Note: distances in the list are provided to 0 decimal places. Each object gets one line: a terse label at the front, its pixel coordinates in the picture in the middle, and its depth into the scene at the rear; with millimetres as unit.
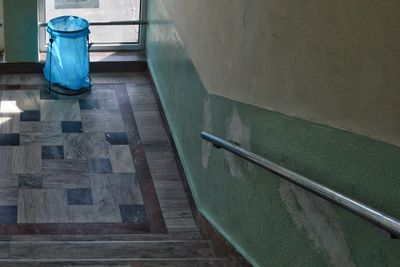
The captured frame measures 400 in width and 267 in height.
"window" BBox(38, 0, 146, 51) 6086
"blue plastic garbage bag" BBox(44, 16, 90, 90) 5684
